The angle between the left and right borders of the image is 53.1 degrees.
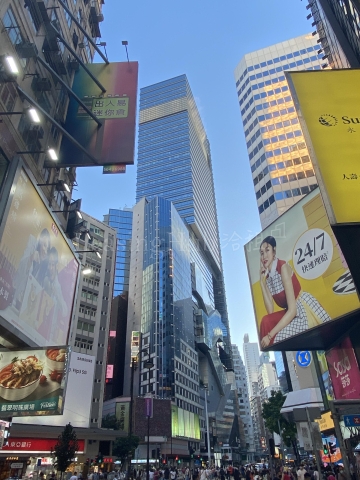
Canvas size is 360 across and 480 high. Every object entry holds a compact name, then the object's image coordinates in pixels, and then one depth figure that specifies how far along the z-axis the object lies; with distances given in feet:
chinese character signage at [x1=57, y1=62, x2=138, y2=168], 69.10
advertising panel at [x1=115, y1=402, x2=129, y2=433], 224.94
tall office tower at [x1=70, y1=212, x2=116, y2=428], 202.69
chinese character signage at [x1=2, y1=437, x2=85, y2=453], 135.23
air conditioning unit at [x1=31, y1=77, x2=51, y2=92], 66.89
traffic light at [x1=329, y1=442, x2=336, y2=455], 98.32
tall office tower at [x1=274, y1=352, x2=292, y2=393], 424.99
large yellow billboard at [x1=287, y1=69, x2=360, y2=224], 37.17
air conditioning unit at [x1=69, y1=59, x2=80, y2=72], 84.07
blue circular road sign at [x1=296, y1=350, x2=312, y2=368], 151.53
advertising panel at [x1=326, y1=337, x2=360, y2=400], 68.33
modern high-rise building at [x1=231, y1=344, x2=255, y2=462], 557.74
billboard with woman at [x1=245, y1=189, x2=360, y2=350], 67.92
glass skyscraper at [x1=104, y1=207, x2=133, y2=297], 420.07
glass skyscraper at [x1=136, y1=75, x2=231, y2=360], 533.55
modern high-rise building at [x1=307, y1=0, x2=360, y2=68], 64.03
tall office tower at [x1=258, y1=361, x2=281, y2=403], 597.60
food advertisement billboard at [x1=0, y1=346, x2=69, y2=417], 45.42
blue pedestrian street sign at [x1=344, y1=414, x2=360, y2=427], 43.21
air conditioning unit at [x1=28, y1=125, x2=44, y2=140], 62.34
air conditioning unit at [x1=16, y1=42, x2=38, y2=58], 58.59
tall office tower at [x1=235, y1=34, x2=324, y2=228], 214.28
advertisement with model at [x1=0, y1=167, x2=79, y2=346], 47.93
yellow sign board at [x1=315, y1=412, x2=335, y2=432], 80.14
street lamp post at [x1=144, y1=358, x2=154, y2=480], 88.72
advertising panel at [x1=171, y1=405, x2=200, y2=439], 257.55
